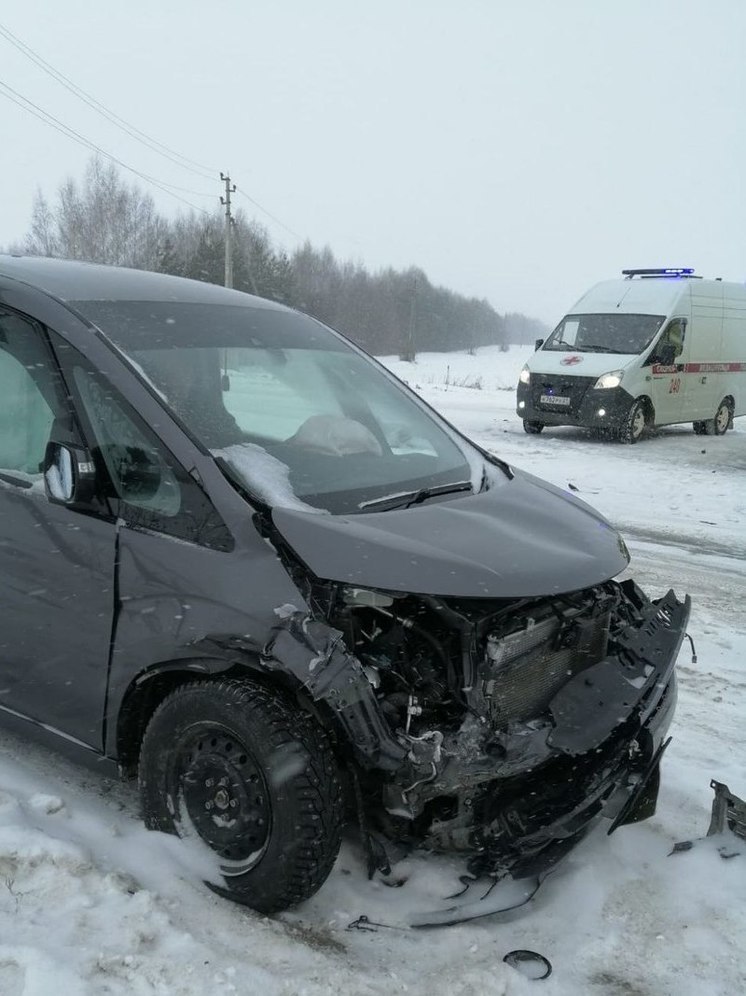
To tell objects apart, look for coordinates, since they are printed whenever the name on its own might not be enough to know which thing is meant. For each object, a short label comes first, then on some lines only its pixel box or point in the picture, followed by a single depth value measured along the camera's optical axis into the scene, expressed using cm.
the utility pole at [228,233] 3381
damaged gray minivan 227
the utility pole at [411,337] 6078
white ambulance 1284
